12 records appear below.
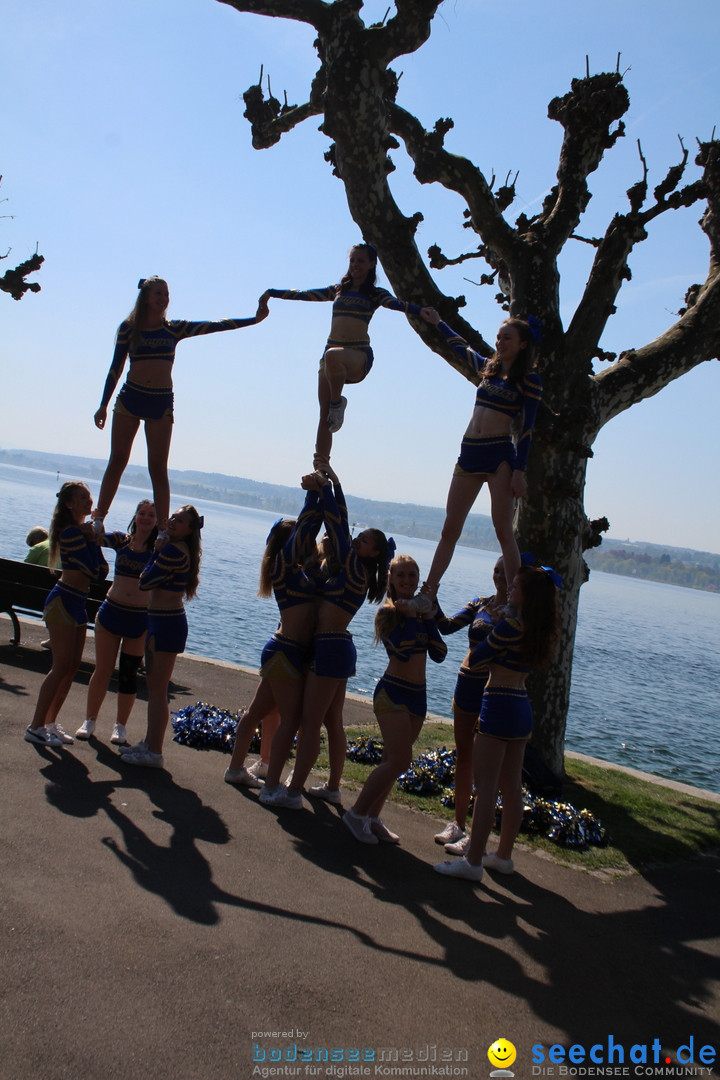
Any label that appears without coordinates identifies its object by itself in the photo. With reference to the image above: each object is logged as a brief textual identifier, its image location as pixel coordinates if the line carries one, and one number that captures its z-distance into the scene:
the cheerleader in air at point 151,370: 6.73
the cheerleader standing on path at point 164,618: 6.93
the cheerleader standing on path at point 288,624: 6.60
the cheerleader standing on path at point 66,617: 7.07
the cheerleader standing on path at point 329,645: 6.51
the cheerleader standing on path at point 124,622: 7.52
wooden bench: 11.09
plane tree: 8.84
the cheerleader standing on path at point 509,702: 5.78
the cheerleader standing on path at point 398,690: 6.13
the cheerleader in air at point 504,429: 6.26
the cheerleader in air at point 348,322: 6.93
